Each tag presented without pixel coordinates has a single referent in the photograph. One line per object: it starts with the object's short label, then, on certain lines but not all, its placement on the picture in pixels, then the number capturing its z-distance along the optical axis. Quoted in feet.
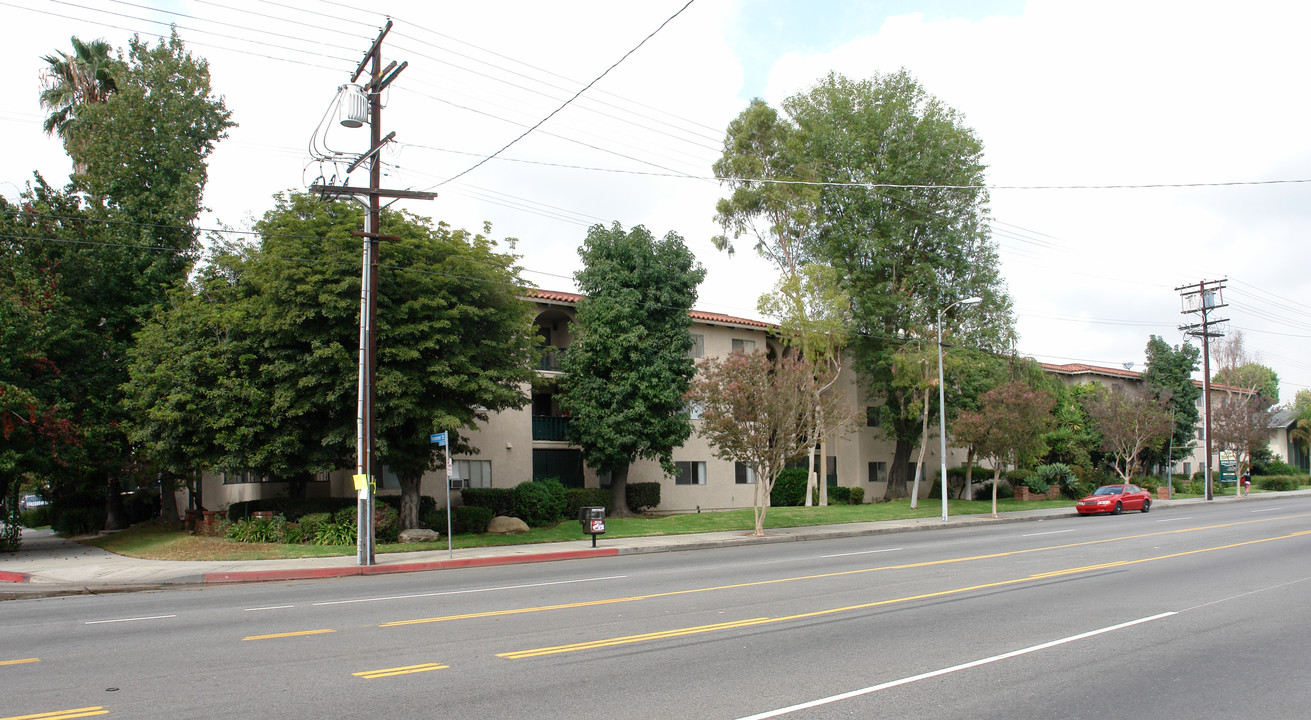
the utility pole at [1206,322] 158.30
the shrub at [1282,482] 197.16
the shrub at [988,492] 154.61
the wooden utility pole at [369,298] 63.05
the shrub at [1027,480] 151.64
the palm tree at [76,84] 113.50
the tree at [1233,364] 243.40
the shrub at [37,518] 139.01
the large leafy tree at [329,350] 74.13
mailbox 74.08
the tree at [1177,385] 181.27
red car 120.16
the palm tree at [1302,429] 238.89
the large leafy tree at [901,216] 127.75
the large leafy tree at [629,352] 98.63
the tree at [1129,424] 145.28
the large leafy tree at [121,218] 86.17
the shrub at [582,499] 103.65
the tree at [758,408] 86.12
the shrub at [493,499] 96.32
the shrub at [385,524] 79.82
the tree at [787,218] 117.50
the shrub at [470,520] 86.33
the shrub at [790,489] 130.82
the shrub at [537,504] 93.76
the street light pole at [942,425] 109.50
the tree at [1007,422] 113.19
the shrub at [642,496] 112.88
